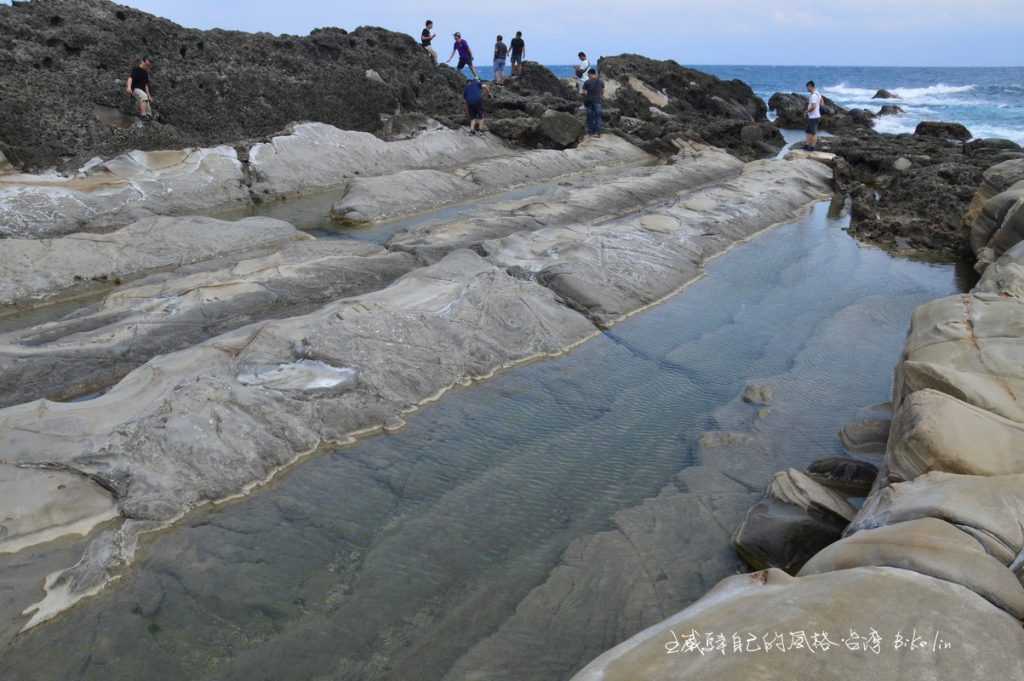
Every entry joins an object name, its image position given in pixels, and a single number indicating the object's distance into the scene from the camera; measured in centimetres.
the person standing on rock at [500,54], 2490
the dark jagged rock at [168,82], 1300
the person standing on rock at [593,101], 1866
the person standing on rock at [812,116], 1878
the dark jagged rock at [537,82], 2716
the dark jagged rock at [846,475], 487
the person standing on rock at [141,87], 1415
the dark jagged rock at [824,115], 2853
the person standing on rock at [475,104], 1780
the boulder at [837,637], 254
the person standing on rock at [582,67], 2456
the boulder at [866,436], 552
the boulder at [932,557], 293
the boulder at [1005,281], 681
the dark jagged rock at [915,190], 1186
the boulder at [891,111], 3884
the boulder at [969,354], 457
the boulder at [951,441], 394
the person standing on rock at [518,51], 2779
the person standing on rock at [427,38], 2352
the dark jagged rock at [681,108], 2081
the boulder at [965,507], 325
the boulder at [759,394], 631
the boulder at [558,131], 1831
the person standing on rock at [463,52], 2258
